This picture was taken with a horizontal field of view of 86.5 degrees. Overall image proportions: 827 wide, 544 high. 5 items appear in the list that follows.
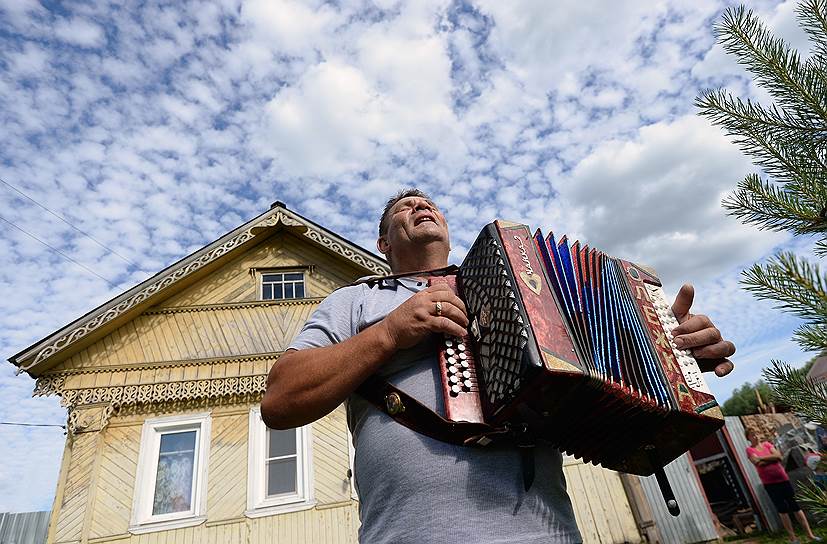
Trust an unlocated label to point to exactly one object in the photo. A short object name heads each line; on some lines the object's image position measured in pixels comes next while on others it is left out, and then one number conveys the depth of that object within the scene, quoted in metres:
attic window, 8.61
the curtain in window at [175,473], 6.53
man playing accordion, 1.25
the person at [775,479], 7.40
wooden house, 6.36
